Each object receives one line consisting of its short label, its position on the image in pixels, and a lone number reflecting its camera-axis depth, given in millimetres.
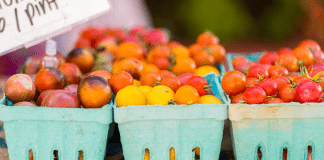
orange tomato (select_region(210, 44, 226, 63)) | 964
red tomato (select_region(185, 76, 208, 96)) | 794
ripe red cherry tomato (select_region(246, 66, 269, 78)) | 824
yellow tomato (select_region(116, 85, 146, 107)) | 772
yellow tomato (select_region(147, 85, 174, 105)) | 773
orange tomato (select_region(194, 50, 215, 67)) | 945
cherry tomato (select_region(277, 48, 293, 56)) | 936
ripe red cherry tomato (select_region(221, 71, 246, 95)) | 789
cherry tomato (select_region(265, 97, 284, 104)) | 772
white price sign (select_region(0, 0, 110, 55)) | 852
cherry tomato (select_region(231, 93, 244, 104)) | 780
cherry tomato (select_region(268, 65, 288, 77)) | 836
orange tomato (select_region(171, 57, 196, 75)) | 906
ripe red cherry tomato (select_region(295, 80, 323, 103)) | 756
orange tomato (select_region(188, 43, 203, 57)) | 977
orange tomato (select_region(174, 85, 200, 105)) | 763
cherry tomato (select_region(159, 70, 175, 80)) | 855
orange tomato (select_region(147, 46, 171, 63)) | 940
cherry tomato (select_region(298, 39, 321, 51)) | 916
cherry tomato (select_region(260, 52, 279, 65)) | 910
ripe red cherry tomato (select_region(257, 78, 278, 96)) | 783
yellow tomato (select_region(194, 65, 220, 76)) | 910
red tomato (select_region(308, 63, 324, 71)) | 846
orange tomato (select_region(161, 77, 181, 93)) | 807
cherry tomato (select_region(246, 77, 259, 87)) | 797
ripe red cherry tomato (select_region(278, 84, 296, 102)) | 773
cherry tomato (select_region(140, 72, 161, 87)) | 836
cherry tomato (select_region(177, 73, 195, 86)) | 829
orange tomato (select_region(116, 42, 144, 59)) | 944
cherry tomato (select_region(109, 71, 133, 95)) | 808
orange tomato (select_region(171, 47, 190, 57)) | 959
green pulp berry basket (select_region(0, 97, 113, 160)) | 757
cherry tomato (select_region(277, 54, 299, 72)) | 877
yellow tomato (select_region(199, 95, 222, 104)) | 773
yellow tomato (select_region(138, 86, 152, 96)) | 808
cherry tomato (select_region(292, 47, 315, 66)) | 892
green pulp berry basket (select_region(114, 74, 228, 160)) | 754
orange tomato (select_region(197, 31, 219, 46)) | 1004
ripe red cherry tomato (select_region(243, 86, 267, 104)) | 760
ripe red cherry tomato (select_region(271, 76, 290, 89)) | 797
